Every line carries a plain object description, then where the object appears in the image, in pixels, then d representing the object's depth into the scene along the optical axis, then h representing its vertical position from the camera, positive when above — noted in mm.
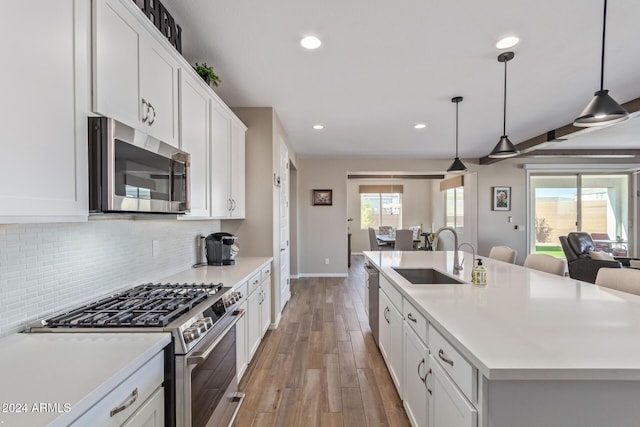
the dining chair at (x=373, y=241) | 7372 -735
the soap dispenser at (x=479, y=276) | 1921 -420
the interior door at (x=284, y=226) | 3990 -216
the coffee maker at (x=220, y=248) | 2750 -343
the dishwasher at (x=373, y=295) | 2895 -856
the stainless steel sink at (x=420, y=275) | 2645 -575
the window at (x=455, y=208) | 7121 +106
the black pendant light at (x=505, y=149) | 2781 +589
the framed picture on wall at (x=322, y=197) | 6309 +310
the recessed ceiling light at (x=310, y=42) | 2080 +1215
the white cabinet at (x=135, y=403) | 821 -600
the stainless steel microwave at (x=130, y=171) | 1145 +183
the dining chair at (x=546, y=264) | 2459 -460
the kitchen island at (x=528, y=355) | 928 -475
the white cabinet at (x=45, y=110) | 855 +327
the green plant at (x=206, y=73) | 2301 +1090
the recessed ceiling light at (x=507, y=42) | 2066 +1208
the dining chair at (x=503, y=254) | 3225 -483
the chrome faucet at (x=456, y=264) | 2457 -448
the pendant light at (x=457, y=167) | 3910 +589
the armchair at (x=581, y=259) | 3652 -638
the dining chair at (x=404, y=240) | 6604 -637
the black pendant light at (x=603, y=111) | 1755 +601
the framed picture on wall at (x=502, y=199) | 6305 +270
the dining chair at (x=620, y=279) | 1850 -443
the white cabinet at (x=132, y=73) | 1188 +660
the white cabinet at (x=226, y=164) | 2459 +447
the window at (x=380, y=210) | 10148 +54
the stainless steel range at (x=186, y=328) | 1181 -529
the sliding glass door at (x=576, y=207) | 6379 +102
